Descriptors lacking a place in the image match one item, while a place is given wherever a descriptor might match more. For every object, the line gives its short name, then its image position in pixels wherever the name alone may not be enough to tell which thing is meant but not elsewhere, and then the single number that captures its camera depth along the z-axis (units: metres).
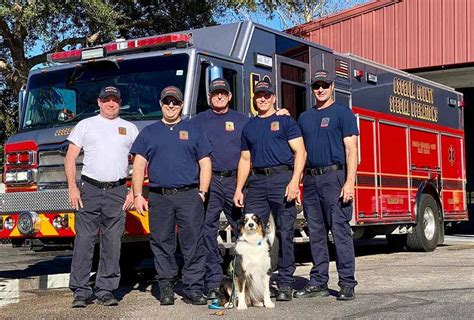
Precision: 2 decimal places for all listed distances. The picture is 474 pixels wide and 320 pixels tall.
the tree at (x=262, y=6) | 19.75
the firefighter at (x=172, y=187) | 6.84
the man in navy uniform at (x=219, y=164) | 7.11
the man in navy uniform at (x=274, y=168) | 6.92
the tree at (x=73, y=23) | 17.70
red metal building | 17.31
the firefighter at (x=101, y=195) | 6.91
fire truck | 8.01
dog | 6.55
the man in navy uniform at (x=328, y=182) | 7.00
